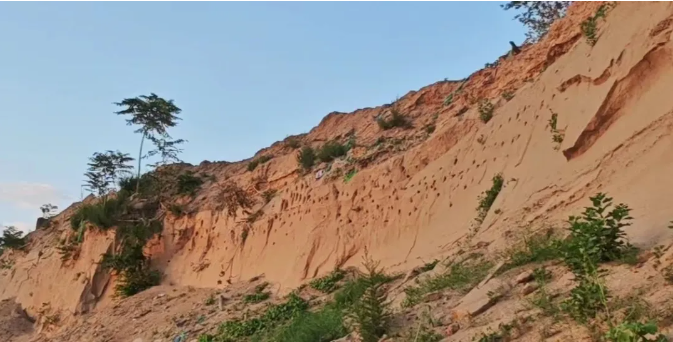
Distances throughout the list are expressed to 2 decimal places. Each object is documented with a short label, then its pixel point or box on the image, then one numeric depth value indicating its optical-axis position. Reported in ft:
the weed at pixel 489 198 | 30.91
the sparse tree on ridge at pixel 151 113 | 69.77
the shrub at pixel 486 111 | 37.14
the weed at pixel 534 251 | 19.51
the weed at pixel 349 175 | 42.85
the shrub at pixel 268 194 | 51.37
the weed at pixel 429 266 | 28.53
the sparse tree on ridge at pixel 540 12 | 55.47
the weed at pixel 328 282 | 35.55
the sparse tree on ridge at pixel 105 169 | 79.97
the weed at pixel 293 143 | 65.00
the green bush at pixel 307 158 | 51.52
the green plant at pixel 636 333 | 11.20
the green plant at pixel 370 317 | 18.97
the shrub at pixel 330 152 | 50.19
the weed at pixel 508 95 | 38.01
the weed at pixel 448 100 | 48.59
